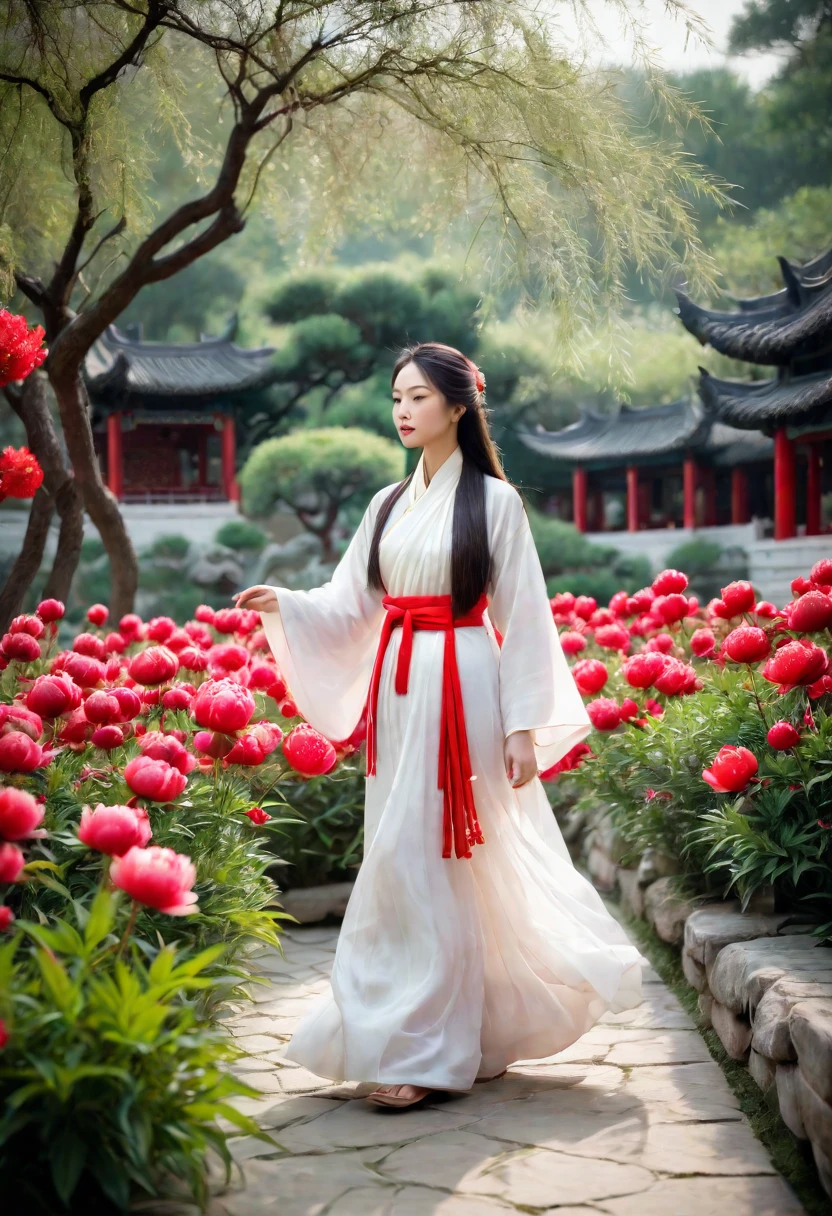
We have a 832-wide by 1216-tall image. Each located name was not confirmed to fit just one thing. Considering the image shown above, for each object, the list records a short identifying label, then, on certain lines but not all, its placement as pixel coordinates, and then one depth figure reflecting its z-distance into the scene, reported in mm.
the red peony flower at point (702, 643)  4383
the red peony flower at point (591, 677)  4375
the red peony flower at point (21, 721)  2607
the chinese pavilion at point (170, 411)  18656
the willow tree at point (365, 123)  4633
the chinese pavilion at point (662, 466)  17047
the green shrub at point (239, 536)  18422
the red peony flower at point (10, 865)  1788
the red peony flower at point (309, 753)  3074
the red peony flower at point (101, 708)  2883
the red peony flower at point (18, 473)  3217
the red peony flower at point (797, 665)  3086
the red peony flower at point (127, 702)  2943
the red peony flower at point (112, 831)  2000
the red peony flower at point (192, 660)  3869
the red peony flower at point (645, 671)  3955
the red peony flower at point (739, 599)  4043
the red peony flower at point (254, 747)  2910
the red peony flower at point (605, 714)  4105
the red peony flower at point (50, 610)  4480
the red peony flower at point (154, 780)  2256
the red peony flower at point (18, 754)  2297
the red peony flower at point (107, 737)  2898
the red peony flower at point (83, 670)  3156
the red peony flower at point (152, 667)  3025
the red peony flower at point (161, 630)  4531
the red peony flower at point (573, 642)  5141
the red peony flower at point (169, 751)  2516
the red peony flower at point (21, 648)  3613
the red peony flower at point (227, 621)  4812
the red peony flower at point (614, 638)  4977
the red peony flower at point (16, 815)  1909
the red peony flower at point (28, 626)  3834
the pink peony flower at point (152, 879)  1862
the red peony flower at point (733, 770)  3012
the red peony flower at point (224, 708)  2730
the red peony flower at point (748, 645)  3357
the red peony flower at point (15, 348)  2891
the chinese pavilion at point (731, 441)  9406
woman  2818
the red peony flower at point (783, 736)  3045
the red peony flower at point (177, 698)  3268
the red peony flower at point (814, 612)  3289
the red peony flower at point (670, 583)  4891
